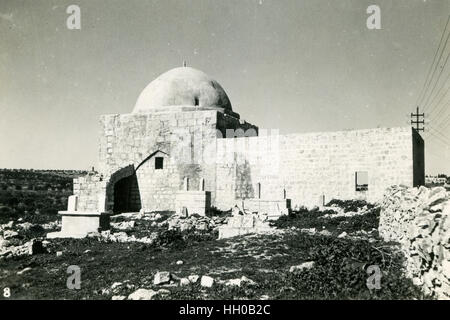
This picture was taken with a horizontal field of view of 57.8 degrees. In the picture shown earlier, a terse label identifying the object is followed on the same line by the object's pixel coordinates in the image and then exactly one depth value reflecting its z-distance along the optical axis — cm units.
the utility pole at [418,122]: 2815
